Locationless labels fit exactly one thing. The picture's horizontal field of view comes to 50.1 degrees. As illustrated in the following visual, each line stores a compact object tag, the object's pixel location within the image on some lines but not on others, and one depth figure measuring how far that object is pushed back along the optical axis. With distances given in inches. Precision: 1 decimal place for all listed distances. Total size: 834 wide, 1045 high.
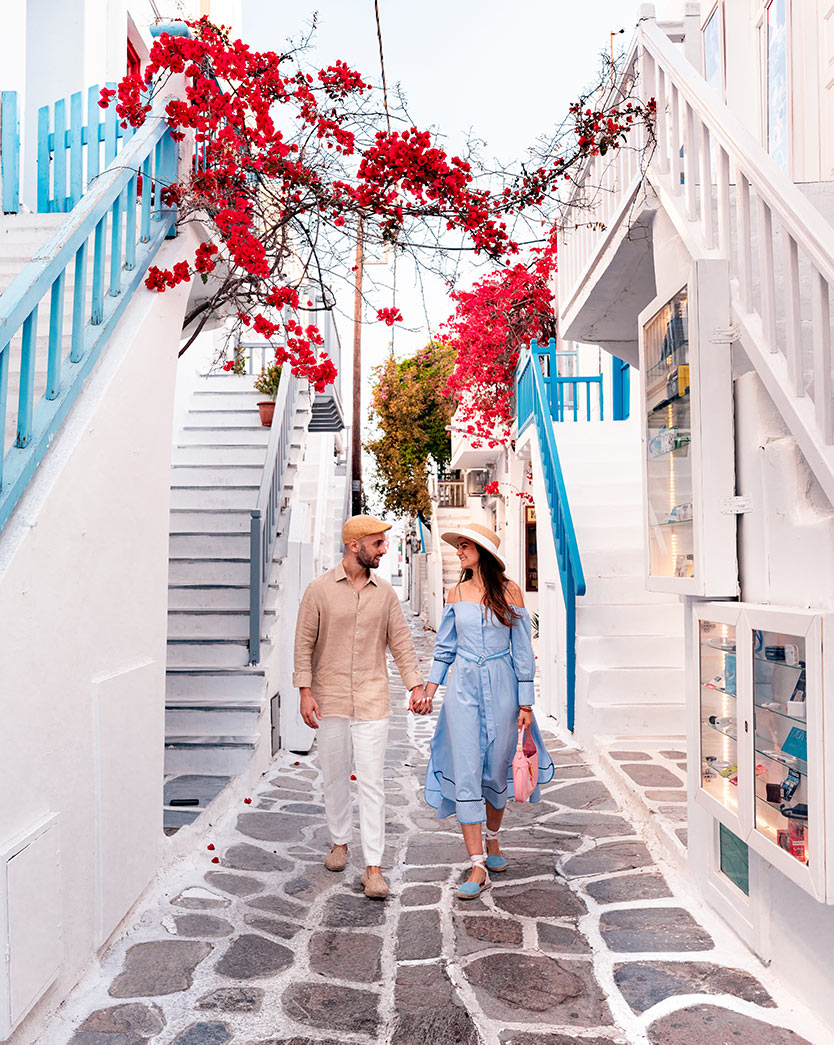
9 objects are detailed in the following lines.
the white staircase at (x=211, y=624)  266.2
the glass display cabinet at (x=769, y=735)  119.5
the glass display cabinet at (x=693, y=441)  161.3
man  197.8
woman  189.3
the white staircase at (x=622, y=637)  299.1
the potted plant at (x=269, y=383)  485.2
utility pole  766.5
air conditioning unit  1044.5
